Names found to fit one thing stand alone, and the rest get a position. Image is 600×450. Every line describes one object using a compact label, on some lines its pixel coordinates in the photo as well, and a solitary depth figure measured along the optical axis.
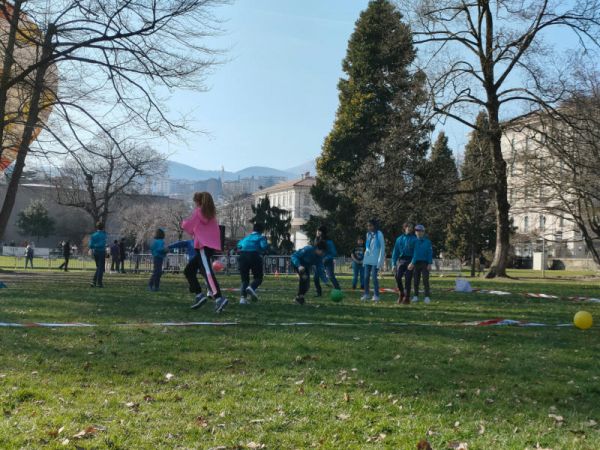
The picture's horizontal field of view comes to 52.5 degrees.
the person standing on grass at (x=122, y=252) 32.90
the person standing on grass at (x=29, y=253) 39.50
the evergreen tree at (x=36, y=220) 81.88
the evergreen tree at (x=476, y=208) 29.98
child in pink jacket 11.51
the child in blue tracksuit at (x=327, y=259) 14.95
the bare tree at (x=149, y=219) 68.62
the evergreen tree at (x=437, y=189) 30.86
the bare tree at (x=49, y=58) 17.52
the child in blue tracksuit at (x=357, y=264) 19.27
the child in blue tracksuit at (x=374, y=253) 14.78
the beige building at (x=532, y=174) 28.39
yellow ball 10.05
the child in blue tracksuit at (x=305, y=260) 13.52
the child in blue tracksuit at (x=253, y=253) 12.80
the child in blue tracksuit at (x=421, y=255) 13.85
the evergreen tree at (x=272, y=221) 44.94
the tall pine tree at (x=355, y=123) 45.53
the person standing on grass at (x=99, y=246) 17.75
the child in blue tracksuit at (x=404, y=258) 14.13
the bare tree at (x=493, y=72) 27.50
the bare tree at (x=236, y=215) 83.99
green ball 14.10
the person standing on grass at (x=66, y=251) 35.56
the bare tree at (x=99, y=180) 21.27
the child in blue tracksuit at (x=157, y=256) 17.34
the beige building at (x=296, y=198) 109.19
